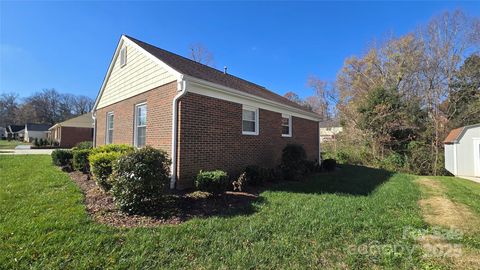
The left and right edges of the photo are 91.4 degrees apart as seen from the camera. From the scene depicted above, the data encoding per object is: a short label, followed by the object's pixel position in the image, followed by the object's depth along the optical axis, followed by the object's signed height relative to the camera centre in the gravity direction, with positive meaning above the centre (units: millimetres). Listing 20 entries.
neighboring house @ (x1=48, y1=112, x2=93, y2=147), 29203 +1403
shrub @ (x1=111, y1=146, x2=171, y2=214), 4656 -767
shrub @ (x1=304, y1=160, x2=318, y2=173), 10725 -1046
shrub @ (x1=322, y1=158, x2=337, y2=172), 12352 -1066
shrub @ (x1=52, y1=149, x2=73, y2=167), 10250 -679
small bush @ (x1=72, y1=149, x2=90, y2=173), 8766 -673
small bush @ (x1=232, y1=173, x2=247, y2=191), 6738 -1162
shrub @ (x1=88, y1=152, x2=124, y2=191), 5982 -687
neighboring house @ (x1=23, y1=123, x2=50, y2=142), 47312 +2163
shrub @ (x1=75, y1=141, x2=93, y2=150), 13760 -165
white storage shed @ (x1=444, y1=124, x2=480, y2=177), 14492 -289
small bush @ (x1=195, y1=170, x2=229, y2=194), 5879 -965
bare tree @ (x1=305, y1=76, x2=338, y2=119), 26492 +6904
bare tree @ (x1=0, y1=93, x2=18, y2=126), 66188 +9254
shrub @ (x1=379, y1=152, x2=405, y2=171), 15881 -1139
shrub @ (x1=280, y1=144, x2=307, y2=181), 9117 -700
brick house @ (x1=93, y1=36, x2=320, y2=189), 6812 +1022
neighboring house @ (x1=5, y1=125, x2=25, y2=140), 60094 +2726
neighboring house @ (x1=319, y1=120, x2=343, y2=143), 21983 +2190
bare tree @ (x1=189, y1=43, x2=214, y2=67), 24578 +9805
